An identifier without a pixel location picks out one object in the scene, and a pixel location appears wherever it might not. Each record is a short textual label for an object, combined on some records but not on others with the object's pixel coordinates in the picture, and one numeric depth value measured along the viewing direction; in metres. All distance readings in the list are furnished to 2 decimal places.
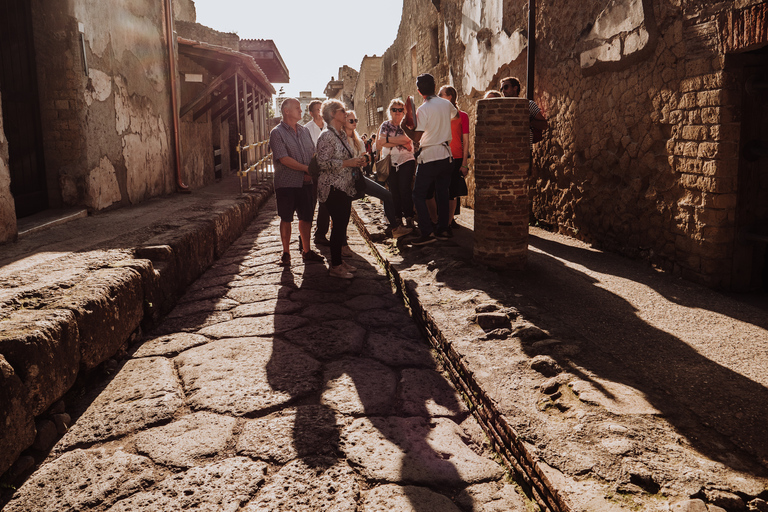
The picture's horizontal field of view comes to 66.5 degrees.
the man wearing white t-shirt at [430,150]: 5.36
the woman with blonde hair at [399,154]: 6.03
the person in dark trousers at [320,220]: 6.49
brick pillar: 4.57
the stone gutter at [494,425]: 1.89
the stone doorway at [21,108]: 5.62
